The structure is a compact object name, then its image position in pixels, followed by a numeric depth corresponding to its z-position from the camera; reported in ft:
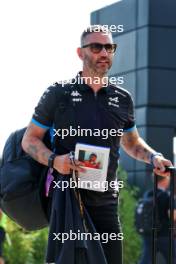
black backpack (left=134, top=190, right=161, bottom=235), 41.40
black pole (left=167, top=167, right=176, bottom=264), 19.23
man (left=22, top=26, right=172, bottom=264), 19.27
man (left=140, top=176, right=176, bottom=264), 39.11
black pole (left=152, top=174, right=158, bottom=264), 19.25
